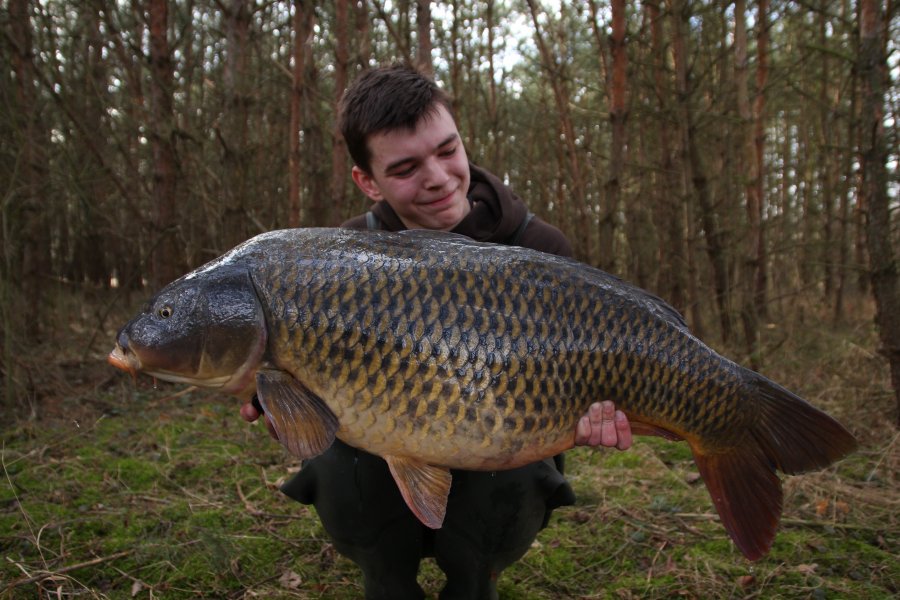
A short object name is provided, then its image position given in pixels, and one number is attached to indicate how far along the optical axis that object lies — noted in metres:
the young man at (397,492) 1.79
